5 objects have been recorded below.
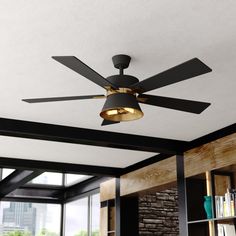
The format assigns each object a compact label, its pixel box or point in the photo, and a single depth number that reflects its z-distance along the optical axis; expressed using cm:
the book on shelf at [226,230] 467
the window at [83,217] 819
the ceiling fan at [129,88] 266
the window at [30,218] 920
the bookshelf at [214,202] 467
